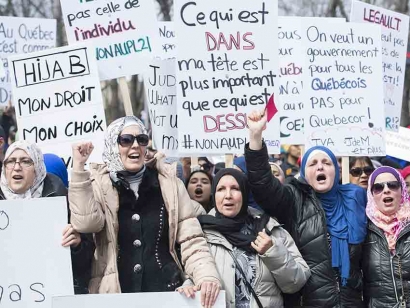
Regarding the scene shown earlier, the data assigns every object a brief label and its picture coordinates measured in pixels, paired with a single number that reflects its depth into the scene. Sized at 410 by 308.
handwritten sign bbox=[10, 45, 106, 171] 7.27
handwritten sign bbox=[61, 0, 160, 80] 7.84
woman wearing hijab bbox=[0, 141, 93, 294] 5.38
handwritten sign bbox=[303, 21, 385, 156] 8.03
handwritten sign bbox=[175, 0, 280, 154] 6.88
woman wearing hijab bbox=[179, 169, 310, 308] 5.42
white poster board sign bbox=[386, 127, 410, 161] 9.25
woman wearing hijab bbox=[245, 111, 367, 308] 5.77
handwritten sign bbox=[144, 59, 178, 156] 7.65
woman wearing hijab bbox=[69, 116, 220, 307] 5.25
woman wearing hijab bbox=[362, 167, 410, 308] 5.87
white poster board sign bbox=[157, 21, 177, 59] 9.88
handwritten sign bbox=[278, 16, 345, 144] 9.21
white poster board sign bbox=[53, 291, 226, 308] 4.94
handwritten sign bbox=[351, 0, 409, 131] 9.44
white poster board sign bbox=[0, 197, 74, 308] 5.11
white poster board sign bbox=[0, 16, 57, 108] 10.95
